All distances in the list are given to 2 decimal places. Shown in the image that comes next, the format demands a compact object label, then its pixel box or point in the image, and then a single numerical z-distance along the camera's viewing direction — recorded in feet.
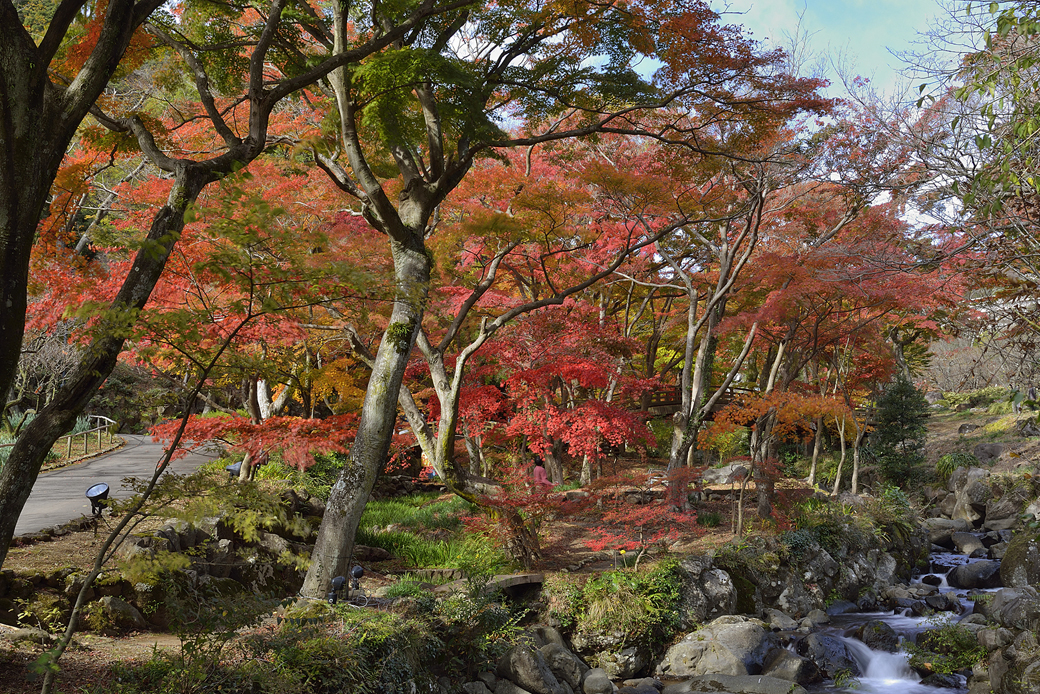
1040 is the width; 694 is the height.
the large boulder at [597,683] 24.86
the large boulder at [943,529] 47.09
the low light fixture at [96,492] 21.94
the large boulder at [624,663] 27.09
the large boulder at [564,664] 24.80
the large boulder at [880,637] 29.43
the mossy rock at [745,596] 32.30
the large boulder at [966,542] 44.18
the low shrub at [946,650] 26.96
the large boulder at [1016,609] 25.54
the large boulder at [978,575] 37.47
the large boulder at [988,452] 59.41
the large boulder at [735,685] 24.58
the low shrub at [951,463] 57.26
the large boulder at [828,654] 27.91
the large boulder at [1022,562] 34.17
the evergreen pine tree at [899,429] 56.18
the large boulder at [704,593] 29.84
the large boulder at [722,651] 26.55
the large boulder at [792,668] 26.23
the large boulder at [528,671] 23.04
